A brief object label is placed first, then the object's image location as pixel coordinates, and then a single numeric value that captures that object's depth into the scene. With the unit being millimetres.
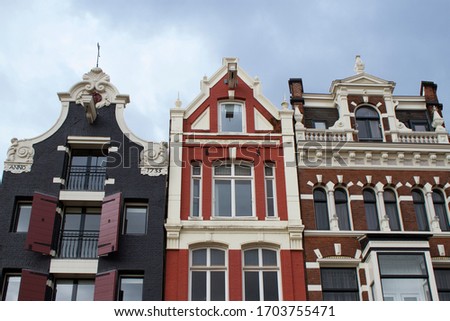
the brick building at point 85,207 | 23109
